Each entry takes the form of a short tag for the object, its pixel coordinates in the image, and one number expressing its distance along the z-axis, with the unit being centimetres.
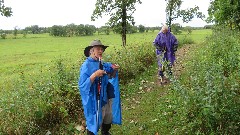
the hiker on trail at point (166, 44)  663
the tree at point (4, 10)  1545
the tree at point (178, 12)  2416
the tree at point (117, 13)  1924
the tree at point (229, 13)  1296
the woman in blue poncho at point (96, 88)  342
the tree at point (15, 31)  6420
